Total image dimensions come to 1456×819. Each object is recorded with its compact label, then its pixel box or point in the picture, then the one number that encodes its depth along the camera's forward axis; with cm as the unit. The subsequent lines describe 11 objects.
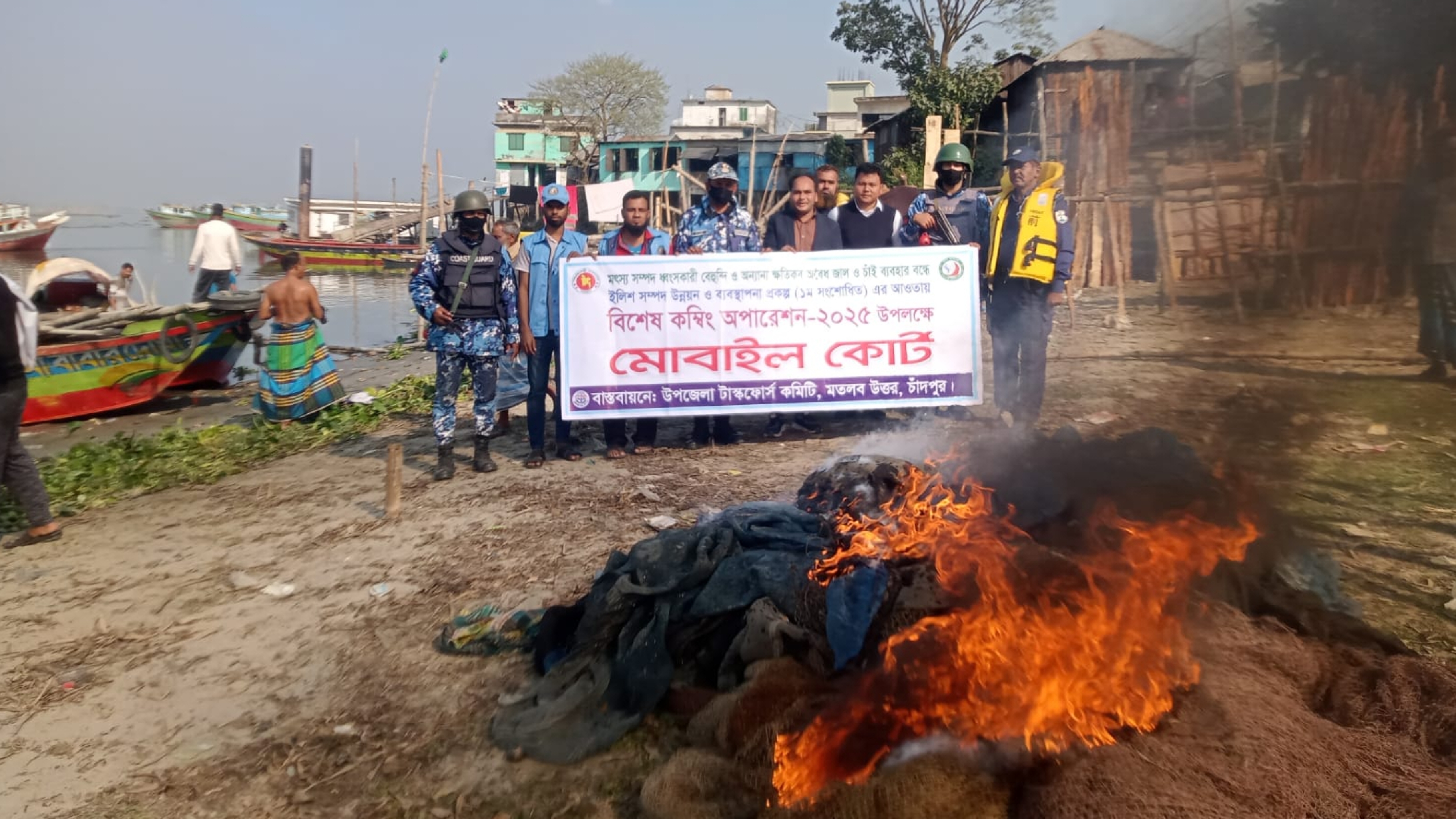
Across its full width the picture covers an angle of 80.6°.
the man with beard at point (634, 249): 709
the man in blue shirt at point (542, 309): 688
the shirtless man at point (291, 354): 899
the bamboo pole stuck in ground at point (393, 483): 572
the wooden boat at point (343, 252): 3456
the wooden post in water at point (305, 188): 3569
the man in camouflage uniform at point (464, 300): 632
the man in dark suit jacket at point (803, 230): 733
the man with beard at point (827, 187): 757
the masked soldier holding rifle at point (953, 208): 729
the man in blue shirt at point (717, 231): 716
